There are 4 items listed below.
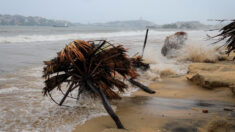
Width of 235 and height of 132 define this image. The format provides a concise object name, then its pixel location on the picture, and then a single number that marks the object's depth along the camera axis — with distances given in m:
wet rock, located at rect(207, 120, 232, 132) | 2.97
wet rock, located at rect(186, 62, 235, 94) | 5.12
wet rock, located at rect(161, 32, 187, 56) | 12.41
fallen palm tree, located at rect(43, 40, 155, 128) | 3.53
